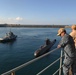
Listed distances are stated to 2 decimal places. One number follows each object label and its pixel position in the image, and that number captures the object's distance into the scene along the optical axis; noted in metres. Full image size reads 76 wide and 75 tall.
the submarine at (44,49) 20.57
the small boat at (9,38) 32.65
